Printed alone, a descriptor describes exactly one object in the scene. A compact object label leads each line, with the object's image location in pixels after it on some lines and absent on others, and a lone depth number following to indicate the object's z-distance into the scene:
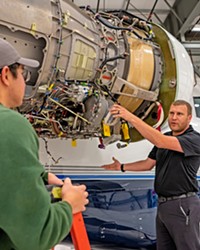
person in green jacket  0.74
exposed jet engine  1.49
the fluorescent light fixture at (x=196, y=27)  5.96
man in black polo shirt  1.99
